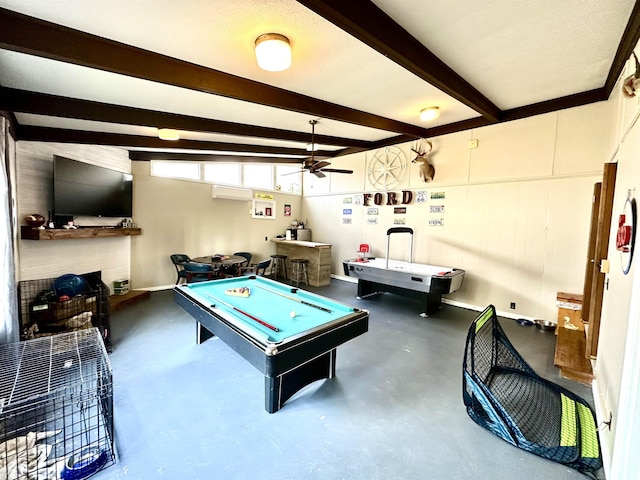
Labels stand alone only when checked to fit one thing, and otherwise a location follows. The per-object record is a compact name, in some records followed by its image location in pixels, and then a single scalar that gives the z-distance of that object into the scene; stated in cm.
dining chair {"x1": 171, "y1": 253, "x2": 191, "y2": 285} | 580
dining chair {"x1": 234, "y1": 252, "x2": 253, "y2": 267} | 678
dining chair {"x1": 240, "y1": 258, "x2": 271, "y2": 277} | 573
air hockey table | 442
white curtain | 245
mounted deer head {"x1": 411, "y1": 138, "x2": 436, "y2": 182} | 538
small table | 540
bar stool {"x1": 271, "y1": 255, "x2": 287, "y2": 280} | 744
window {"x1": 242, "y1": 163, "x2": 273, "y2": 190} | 729
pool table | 198
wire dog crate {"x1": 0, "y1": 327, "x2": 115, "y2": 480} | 167
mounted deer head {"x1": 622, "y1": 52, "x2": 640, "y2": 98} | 200
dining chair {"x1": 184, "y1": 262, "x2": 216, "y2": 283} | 506
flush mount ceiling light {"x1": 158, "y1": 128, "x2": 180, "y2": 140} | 394
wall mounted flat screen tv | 398
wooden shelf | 357
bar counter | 673
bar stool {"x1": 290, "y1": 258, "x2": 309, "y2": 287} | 687
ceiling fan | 486
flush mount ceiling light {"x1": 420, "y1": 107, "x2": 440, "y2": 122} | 402
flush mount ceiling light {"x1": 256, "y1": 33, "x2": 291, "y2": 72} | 215
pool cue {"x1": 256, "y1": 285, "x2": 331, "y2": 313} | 278
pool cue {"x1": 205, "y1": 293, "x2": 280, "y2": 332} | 226
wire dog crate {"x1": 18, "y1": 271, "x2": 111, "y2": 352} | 333
